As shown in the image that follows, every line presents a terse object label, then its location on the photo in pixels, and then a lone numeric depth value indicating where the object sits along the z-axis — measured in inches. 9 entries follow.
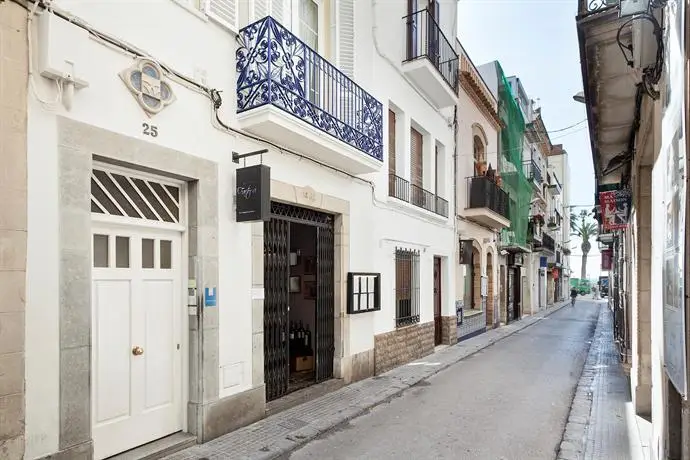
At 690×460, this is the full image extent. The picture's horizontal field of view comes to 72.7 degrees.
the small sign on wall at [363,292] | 325.4
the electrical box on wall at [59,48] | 154.2
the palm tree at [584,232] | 2221.9
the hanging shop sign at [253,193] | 223.5
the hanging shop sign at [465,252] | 576.1
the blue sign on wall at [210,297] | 217.3
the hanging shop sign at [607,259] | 799.1
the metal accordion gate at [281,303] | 264.5
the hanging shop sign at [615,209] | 378.3
